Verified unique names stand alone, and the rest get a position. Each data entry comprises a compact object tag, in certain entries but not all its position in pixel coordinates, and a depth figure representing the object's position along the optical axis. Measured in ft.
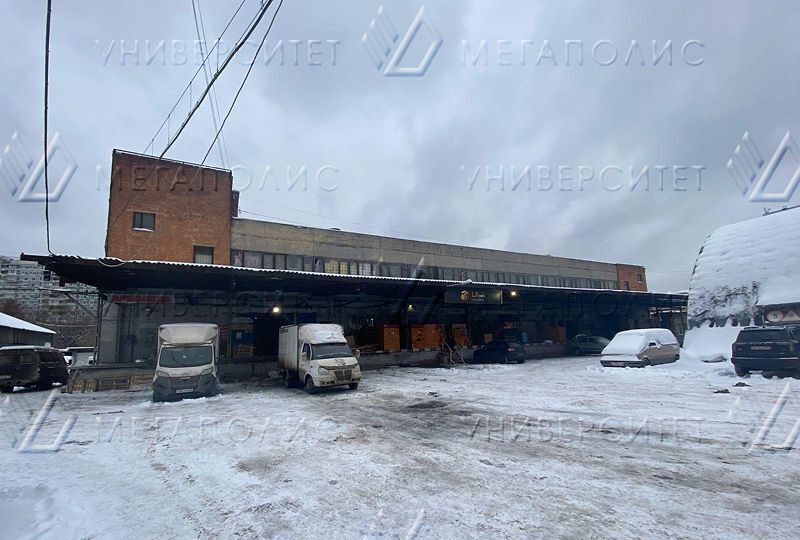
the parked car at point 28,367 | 53.31
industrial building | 70.18
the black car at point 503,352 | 84.84
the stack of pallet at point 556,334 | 114.62
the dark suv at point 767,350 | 42.98
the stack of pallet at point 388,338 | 85.10
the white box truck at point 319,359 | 48.55
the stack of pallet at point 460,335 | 95.79
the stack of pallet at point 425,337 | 88.79
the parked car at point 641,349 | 59.06
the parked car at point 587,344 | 101.68
